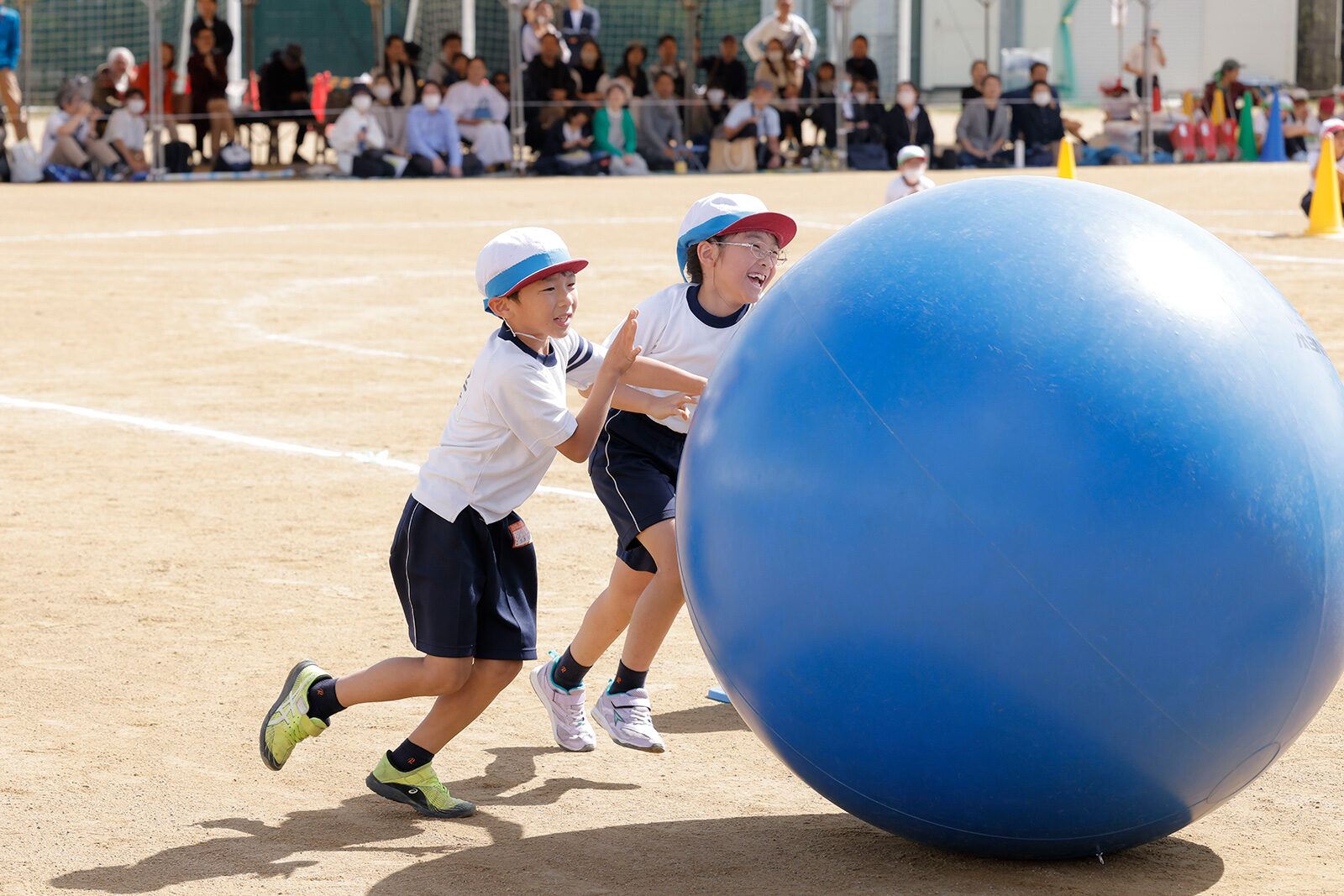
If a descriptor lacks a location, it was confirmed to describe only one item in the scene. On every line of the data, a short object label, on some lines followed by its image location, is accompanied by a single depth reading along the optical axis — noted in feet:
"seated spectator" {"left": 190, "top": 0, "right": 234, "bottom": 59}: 89.66
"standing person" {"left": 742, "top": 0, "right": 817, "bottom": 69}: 96.68
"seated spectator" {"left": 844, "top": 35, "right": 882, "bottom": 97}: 96.32
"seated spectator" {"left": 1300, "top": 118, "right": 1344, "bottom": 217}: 60.18
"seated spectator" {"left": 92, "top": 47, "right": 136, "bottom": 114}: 87.10
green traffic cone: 99.30
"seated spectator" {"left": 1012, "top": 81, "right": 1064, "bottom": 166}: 94.94
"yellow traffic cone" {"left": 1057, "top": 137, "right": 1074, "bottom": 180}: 65.41
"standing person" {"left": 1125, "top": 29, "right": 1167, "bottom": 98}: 99.30
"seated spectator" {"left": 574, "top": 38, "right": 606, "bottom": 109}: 94.02
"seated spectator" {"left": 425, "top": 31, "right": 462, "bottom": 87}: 92.63
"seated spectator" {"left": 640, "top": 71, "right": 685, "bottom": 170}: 93.66
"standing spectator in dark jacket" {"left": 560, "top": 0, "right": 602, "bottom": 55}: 95.96
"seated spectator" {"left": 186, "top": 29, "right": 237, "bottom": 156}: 88.38
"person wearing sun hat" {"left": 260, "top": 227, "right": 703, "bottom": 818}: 15.47
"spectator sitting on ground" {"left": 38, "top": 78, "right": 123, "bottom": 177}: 85.10
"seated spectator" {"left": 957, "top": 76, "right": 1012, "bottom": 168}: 93.50
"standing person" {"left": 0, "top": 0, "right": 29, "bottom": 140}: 83.76
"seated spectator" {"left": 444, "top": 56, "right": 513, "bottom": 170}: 90.89
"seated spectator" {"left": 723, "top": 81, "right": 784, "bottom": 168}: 93.30
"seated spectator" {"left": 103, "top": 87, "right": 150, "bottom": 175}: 86.79
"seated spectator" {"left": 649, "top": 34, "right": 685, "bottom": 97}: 95.35
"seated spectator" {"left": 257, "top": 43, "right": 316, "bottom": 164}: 92.43
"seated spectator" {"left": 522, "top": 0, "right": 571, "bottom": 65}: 92.32
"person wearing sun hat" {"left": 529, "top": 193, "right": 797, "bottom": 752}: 17.47
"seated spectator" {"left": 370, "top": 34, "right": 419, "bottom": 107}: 91.15
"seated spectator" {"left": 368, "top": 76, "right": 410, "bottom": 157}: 90.53
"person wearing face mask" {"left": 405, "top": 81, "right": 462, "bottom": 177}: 90.02
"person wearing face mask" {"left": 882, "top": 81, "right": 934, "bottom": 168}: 94.32
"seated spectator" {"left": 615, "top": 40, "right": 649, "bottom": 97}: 94.53
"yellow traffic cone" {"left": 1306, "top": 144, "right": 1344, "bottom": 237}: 58.95
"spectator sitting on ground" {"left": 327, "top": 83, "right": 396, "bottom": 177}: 89.35
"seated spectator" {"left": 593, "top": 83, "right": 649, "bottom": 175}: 91.86
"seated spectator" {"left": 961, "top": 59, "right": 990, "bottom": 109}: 94.79
